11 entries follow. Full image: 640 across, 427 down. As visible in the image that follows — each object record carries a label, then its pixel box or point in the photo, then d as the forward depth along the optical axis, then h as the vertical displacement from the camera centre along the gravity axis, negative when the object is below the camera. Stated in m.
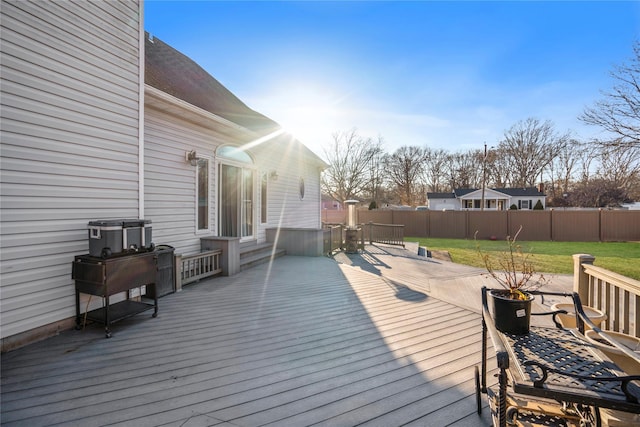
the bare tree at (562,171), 29.19 +4.24
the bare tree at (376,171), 27.59 +4.09
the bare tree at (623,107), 9.48 +3.59
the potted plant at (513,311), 1.83 -0.65
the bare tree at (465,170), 32.84 +4.90
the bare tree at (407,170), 33.69 +4.86
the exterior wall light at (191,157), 5.77 +1.10
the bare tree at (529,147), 28.77 +6.71
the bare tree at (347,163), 26.66 +4.53
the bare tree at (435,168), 33.88 +5.24
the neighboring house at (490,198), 27.11 +1.26
